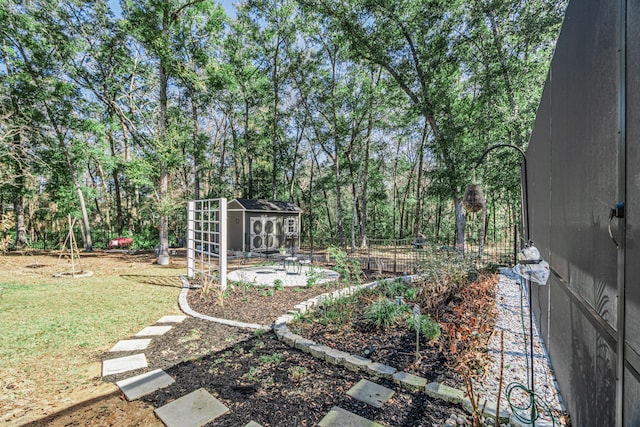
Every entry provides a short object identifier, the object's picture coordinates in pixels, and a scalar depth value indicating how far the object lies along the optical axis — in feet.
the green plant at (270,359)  8.47
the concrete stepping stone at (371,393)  6.49
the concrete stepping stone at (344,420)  5.71
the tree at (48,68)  30.66
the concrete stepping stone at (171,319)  12.45
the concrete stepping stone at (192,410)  5.96
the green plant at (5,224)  21.19
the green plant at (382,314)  10.59
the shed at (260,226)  36.86
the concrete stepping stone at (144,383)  7.08
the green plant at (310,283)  17.40
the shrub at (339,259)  14.28
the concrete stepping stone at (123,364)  8.32
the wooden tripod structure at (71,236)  21.31
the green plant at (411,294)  14.11
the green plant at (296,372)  7.66
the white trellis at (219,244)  16.81
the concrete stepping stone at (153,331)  10.94
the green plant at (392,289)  15.02
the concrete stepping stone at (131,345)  9.76
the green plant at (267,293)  16.34
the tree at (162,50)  28.89
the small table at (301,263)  23.87
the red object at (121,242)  43.14
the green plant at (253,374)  7.55
